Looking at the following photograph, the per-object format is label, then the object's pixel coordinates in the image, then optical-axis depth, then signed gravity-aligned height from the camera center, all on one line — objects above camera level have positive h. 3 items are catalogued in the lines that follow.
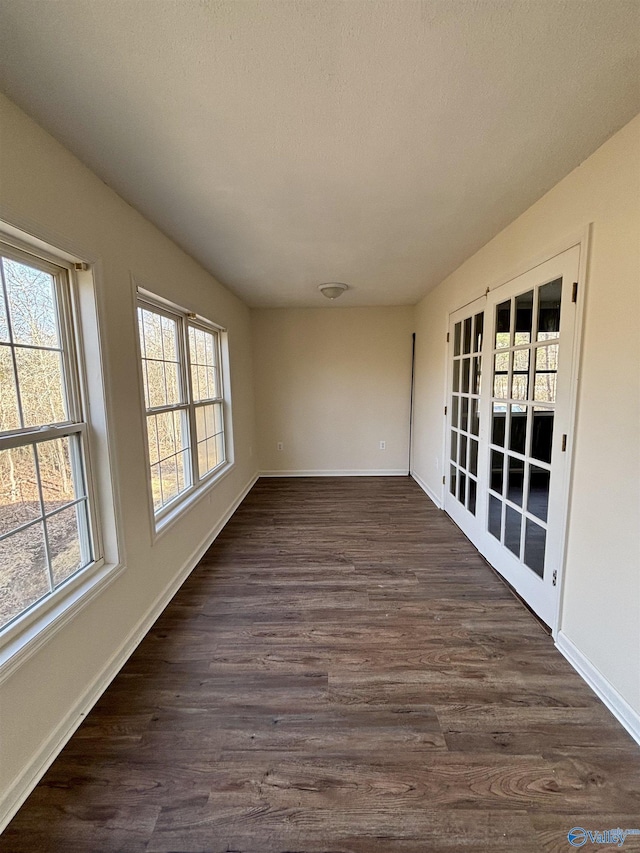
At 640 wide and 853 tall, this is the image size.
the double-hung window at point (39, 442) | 1.25 -0.21
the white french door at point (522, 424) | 1.80 -0.27
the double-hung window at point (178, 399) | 2.27 -0.09
